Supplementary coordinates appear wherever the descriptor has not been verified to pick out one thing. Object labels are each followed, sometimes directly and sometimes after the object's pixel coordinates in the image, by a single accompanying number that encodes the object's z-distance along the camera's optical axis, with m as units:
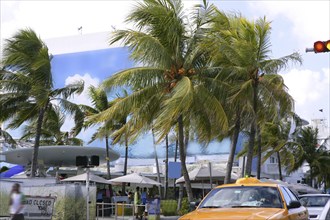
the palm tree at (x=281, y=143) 43.91
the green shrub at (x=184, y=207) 27.30
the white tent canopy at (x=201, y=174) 32.66
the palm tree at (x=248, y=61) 22.19
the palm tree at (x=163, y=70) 20.92
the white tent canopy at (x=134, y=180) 31.45
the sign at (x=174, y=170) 29.22
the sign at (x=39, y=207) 18.09
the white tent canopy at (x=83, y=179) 30.56
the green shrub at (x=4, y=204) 18.84
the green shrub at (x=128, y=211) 29.55
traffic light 14.27
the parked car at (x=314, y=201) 17.15
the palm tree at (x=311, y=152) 53.56
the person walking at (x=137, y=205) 26.73
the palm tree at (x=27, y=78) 25.16
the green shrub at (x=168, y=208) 30.80
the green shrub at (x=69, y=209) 19.67
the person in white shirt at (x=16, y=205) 15.07
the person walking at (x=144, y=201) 26.52
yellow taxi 9.68
